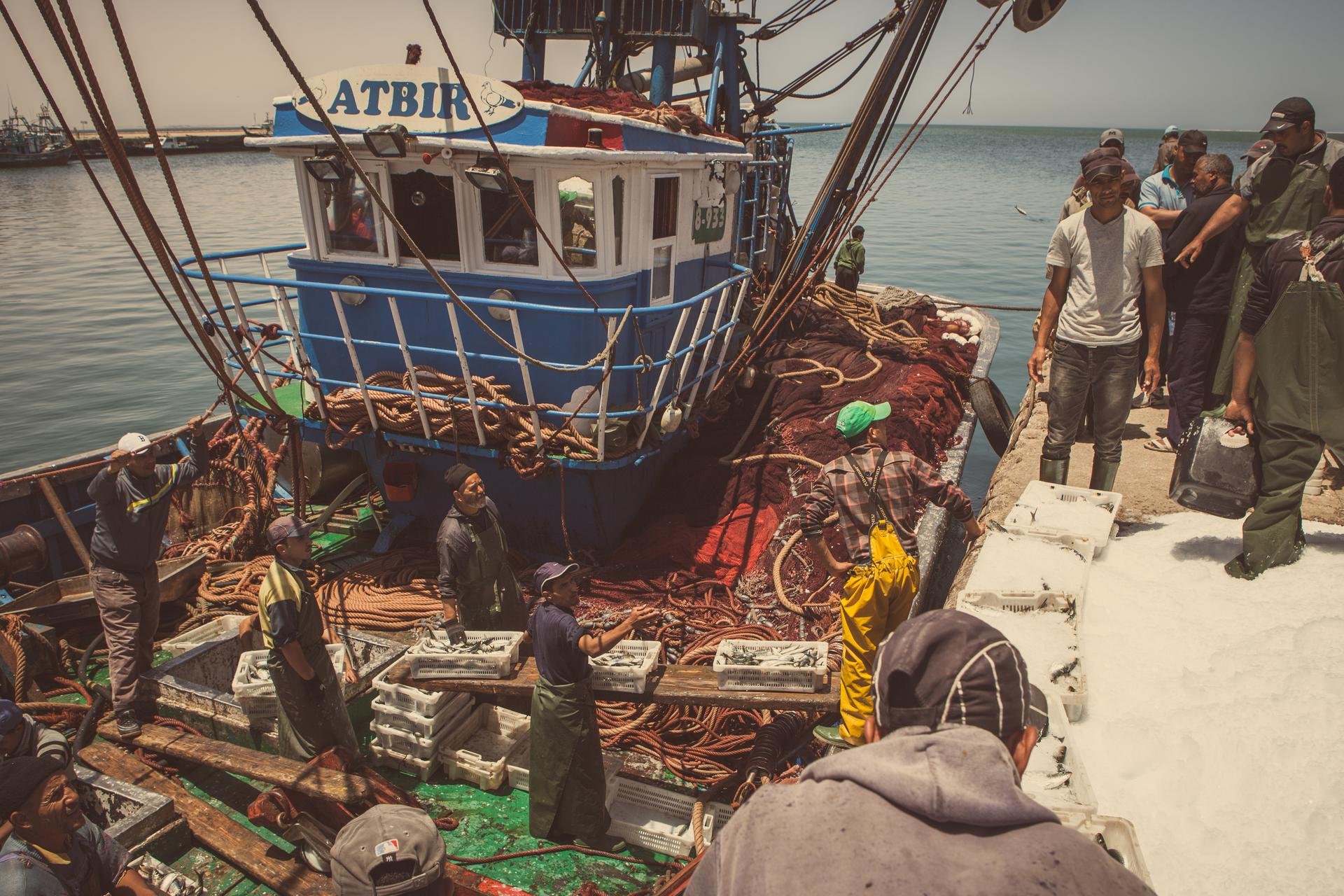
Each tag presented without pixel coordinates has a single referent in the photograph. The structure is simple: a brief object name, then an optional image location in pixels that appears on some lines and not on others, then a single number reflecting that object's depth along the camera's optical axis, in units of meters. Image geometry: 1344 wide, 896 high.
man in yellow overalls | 3.90
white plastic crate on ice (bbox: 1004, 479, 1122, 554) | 4.66
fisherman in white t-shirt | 4.91
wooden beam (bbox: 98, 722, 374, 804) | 4.21
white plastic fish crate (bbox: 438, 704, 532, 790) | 4.82
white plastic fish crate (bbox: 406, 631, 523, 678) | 4.63
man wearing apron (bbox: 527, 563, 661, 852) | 4.11
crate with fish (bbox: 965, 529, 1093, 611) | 3.99
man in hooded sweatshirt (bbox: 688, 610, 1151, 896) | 1.27
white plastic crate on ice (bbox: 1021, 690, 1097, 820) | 2.70
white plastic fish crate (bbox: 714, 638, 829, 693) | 4.22
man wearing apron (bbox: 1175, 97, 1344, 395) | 4.91
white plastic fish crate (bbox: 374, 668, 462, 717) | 4.75
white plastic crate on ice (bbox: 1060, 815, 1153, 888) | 2.39
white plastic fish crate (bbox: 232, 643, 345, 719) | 4.98
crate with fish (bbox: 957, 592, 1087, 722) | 3.37
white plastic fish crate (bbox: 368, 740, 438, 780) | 4.84
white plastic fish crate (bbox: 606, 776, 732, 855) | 4.36
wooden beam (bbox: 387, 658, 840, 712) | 4.16
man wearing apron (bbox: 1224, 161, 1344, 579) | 3.87
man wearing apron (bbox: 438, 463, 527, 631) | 5.08
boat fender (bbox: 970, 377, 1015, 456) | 10.15
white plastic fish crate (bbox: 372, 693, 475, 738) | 4.79
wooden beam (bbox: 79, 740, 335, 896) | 3.97
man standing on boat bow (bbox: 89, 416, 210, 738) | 5.12
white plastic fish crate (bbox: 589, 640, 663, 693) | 4.32
